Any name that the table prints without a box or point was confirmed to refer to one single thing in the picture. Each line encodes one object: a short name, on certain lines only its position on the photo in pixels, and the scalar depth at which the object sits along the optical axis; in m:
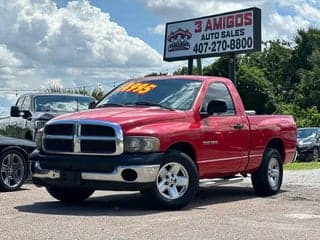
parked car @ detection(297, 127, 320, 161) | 28.41
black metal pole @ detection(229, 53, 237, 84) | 23.58
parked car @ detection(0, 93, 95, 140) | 14.34
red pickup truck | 9.13
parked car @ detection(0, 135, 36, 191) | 11.82
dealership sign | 23.06
